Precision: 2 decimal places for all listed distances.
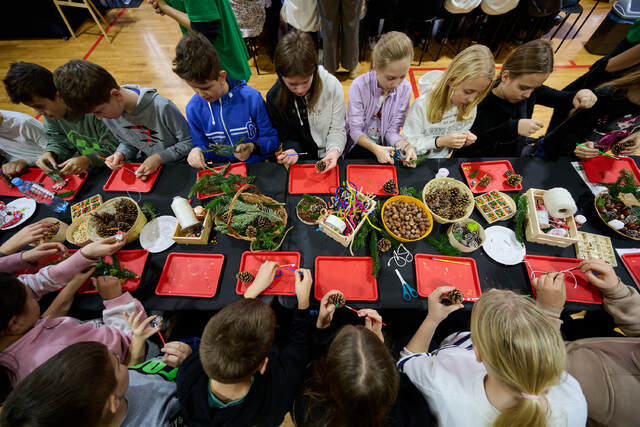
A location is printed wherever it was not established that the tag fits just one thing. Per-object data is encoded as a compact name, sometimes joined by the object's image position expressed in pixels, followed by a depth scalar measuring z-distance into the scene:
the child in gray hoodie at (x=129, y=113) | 1.87
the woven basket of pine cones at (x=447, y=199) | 1.79
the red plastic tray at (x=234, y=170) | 2.19
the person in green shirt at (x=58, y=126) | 1.93
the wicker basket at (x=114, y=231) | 1.80
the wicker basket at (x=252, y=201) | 1.76
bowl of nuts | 1.73
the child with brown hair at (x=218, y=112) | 1.88
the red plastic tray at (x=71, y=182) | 2.15
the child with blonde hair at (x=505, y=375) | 1.08
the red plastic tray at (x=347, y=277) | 1.65
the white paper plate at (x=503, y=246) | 1.70
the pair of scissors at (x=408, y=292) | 1.62
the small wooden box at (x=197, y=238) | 1.79
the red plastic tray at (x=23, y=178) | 2.12
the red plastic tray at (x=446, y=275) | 1.63
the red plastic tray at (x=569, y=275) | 1.58
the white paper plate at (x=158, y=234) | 1.83
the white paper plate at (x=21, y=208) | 1.97
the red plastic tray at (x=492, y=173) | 2.03
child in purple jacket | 2.06
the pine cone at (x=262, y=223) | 1.80
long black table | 1.65
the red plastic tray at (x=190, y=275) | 1.68
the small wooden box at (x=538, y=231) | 1.70
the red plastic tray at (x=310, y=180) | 2.08
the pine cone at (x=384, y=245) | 1.74
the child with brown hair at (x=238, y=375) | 1.19
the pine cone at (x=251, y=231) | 1.75
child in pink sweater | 1.39
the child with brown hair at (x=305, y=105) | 1.85
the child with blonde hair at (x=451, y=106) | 1.99
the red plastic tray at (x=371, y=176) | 2.09
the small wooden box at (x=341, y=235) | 1.72
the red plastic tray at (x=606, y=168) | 2.01
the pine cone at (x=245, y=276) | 1.63
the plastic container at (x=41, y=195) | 1.99
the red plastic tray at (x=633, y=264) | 1.60
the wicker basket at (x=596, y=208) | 1.71
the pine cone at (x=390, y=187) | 1.96
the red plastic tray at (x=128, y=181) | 2.12
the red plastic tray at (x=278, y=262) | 1.67
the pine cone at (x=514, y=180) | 1.96
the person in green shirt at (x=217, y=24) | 2.80
